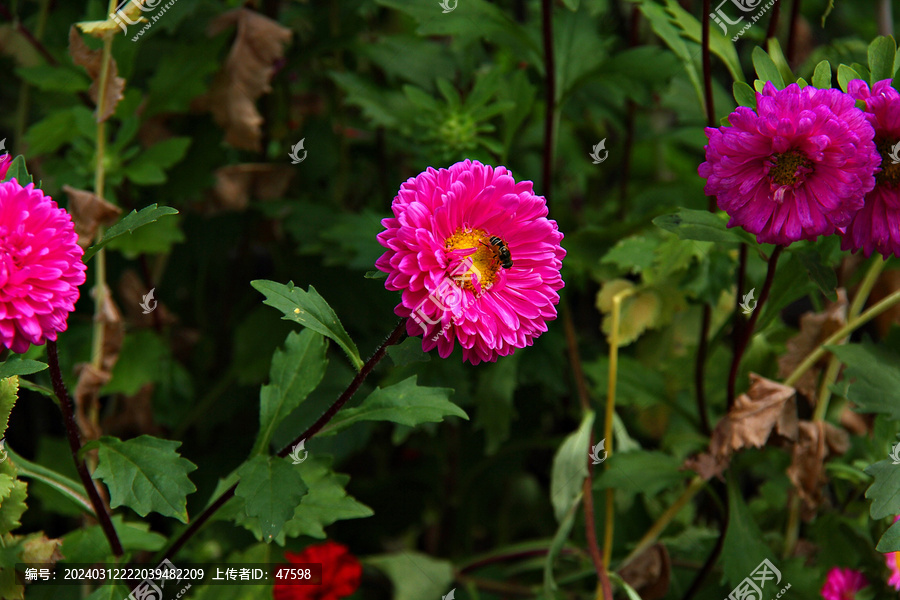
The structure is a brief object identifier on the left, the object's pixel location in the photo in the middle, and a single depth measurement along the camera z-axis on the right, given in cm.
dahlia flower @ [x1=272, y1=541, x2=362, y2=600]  84
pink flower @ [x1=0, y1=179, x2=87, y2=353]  50
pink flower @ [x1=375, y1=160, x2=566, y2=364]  53
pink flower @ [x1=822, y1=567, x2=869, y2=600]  84
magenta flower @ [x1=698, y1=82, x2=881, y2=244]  57
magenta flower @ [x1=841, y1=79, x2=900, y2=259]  59
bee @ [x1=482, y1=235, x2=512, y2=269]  57
